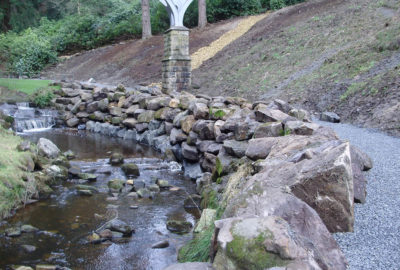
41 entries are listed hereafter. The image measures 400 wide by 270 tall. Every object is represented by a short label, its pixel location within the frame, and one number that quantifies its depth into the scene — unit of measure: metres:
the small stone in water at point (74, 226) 5.46
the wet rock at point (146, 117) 11.56
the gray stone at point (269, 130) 5.91
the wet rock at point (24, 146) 7.62
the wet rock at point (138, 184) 7.17
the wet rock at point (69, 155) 9.30
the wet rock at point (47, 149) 8.46
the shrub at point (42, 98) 14.55
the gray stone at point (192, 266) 2.76
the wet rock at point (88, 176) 7.67
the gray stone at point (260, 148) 5.13
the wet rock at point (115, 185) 7.11
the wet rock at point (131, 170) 8.16
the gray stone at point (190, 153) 8.41
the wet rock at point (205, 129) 8.12
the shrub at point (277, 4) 23.65
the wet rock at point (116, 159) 8.95
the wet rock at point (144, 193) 6.83
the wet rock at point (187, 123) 9.06
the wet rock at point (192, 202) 6.45
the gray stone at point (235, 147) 6.39
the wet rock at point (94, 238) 5.04
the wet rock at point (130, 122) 12.07
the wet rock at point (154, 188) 7.17
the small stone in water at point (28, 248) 4.75
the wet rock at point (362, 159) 4.48
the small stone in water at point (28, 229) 5.27
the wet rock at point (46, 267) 4.30
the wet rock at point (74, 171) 7.82
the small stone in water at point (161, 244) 4.99
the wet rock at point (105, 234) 5.16
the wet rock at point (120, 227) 5.30
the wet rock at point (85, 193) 6.81
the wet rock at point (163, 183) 7.42
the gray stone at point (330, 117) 8.71
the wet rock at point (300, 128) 5.44
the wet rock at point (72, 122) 13.63
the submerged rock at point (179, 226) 5.48
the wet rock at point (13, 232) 5.11
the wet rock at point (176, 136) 9.24
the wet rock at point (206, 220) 4.76
